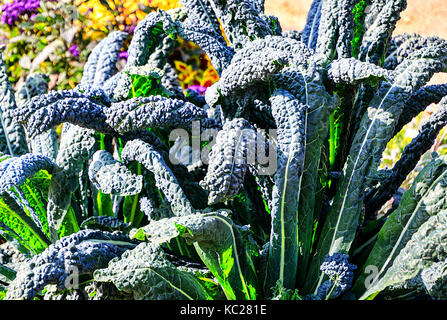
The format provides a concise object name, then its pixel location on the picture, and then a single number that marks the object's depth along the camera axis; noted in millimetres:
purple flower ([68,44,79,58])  3711
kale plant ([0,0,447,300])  1338
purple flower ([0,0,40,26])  3783
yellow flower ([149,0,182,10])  3990
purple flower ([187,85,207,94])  3254
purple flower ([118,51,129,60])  3446
